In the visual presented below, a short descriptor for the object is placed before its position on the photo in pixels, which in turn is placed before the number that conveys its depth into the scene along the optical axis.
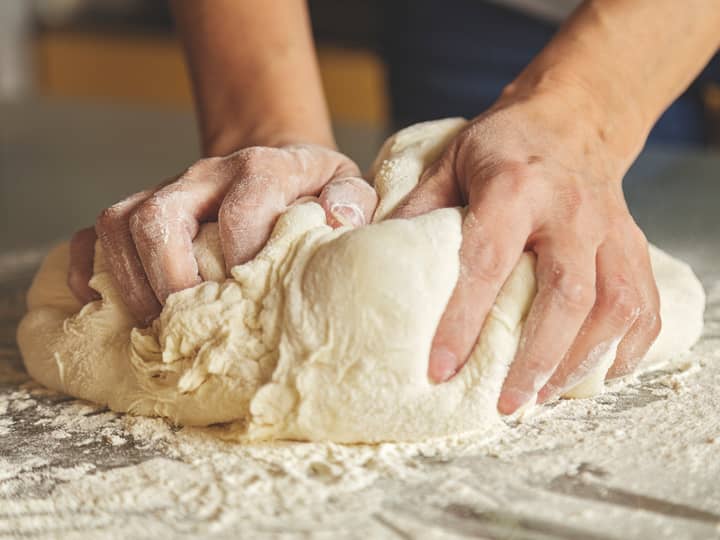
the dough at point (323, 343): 0.86
